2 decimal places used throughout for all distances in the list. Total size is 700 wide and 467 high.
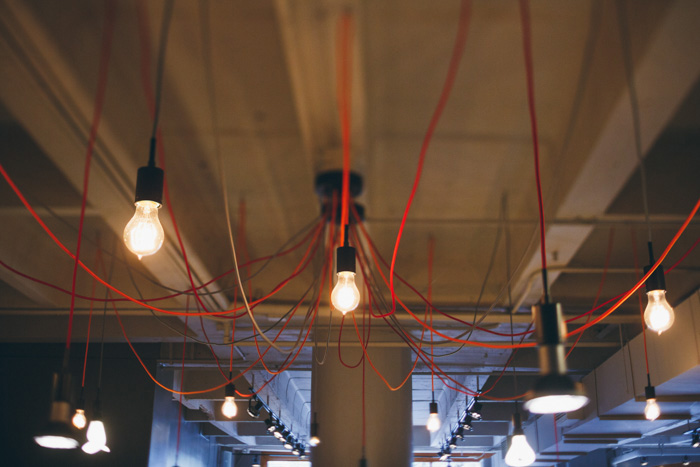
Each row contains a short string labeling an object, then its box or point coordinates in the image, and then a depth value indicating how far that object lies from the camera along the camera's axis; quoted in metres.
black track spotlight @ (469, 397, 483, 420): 8.18
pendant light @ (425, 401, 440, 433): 7.52
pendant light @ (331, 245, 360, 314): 2.78
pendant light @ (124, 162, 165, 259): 2.34
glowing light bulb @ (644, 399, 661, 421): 4.96
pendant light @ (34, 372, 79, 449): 2.52
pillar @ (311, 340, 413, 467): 6.07
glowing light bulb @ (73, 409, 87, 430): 5.14
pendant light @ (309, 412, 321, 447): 6.13
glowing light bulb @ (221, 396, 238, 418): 6.56
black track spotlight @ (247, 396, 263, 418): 8.33
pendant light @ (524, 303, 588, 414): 1.68
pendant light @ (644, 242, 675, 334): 3.20
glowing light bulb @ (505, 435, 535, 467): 5.47
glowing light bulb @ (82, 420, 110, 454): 5.32
